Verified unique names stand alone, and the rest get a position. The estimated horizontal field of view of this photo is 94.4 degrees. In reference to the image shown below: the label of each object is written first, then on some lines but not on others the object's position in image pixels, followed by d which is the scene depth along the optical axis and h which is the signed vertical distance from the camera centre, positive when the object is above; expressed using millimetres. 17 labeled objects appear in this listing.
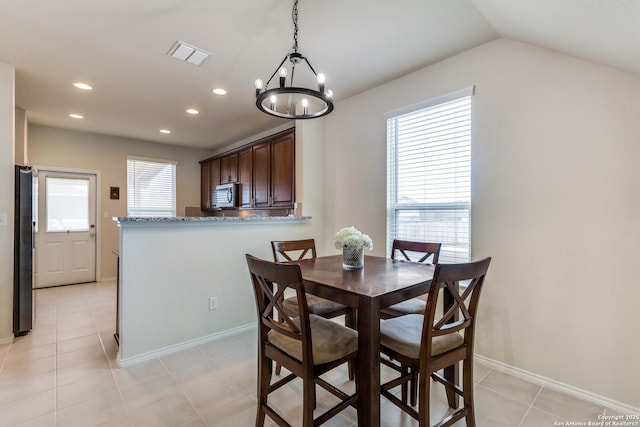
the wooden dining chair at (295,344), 1358 -678
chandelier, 1778 +736
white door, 4777 -301
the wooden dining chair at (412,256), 2129 -400
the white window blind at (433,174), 2555 +356
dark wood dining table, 1354 -414
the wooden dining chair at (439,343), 1370 -672
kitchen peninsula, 2389 -617
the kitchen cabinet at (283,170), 4008 +579
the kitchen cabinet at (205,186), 6094 +526
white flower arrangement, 2006 -191
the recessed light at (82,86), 3186 +1362
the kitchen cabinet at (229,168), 5258 +792
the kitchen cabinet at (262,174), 4453 +578
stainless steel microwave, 5102 +289
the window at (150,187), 5621 +472
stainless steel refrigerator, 2844 -411
